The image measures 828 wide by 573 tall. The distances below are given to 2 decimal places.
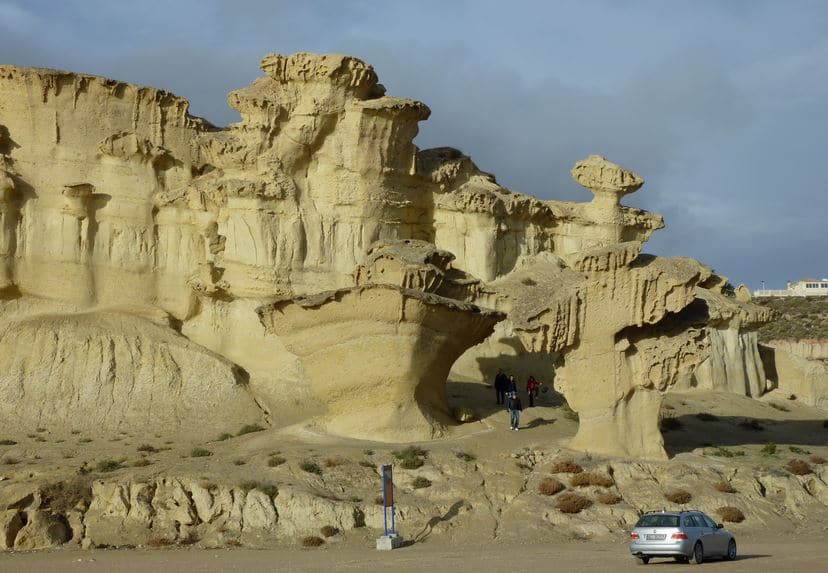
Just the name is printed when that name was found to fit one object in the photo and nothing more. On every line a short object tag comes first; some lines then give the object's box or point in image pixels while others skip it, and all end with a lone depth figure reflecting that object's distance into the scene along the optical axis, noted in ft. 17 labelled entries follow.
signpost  93.50
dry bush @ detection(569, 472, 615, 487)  106.42
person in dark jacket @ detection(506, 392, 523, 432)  128.27
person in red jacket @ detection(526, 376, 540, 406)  150.10
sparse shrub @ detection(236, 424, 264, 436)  139.33
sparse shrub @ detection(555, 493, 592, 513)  102.42
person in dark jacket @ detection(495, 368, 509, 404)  145.38
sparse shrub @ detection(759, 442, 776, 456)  120.78
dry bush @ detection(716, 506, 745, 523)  102.06
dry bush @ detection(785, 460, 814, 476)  113.19
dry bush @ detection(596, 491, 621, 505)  103.67
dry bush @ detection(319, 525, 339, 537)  98.58
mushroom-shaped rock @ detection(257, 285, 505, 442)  121.70
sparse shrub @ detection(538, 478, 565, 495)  106.01
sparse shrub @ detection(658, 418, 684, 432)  134.92
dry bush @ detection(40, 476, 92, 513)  103.19
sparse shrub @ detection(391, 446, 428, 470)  109.70
